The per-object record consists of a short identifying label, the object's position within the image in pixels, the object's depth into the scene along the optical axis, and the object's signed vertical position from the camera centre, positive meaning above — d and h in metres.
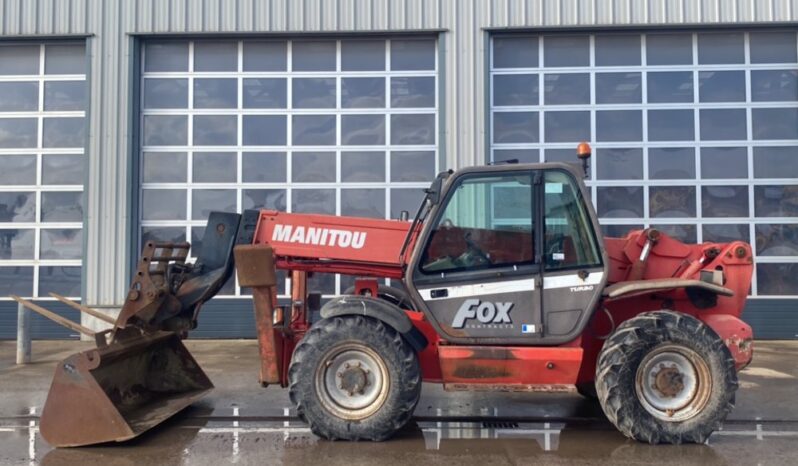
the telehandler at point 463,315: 5.71 -0.56
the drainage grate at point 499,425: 6.49 -1.68
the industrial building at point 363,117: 12.86 +2.70
